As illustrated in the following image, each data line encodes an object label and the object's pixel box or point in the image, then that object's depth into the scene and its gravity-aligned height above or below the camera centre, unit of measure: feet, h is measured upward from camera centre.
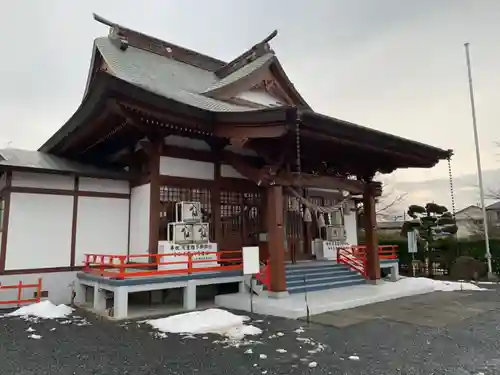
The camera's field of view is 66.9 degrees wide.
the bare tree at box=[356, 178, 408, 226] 107.10 +8.45
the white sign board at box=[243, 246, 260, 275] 22.95 -1.35
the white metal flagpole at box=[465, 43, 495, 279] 43.50 +10.77
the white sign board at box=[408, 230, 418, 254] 40.13 -0.70
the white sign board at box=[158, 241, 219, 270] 26.53 -1.06
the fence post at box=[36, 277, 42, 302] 26.84 -3.51
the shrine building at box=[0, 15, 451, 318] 23.70 +4.71
